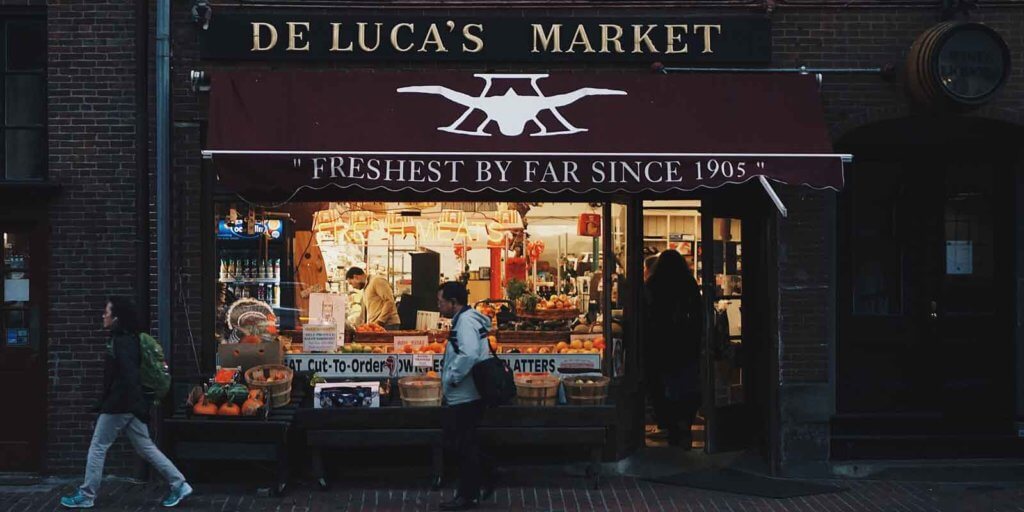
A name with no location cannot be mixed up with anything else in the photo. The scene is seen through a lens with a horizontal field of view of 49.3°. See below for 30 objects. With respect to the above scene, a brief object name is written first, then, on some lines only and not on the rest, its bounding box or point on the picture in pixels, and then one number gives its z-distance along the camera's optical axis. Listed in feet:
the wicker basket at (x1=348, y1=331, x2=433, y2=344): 33.56
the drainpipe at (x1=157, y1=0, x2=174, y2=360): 31.42
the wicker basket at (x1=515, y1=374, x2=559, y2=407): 30.58
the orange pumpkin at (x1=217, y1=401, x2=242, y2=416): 29.43
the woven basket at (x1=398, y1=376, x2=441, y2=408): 30.50
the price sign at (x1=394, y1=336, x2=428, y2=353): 33.32
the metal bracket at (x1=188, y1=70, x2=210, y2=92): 31.65
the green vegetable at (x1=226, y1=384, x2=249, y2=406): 29.68
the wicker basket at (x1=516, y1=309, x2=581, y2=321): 33.88
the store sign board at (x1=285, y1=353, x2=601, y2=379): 32.91
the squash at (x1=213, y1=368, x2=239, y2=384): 30.99
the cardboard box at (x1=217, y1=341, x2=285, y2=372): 32.12
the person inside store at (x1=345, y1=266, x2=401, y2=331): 33.91
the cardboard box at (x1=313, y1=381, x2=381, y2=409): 30.37
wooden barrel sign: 31.17
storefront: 28.86
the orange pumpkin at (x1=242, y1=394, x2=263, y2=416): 29.37
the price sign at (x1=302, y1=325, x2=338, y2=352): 33.21
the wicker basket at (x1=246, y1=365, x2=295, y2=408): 30.17
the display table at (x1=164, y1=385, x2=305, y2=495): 29.40
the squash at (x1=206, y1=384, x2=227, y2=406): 29.78
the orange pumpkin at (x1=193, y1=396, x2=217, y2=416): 29.58
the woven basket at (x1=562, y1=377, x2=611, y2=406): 30.73
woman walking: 27.27
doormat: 30.63
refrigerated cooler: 32.91
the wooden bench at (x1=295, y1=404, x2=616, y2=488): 30.04
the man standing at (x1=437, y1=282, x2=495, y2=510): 27.43
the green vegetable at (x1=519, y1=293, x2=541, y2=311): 34.04
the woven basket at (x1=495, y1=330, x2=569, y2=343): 33.63
